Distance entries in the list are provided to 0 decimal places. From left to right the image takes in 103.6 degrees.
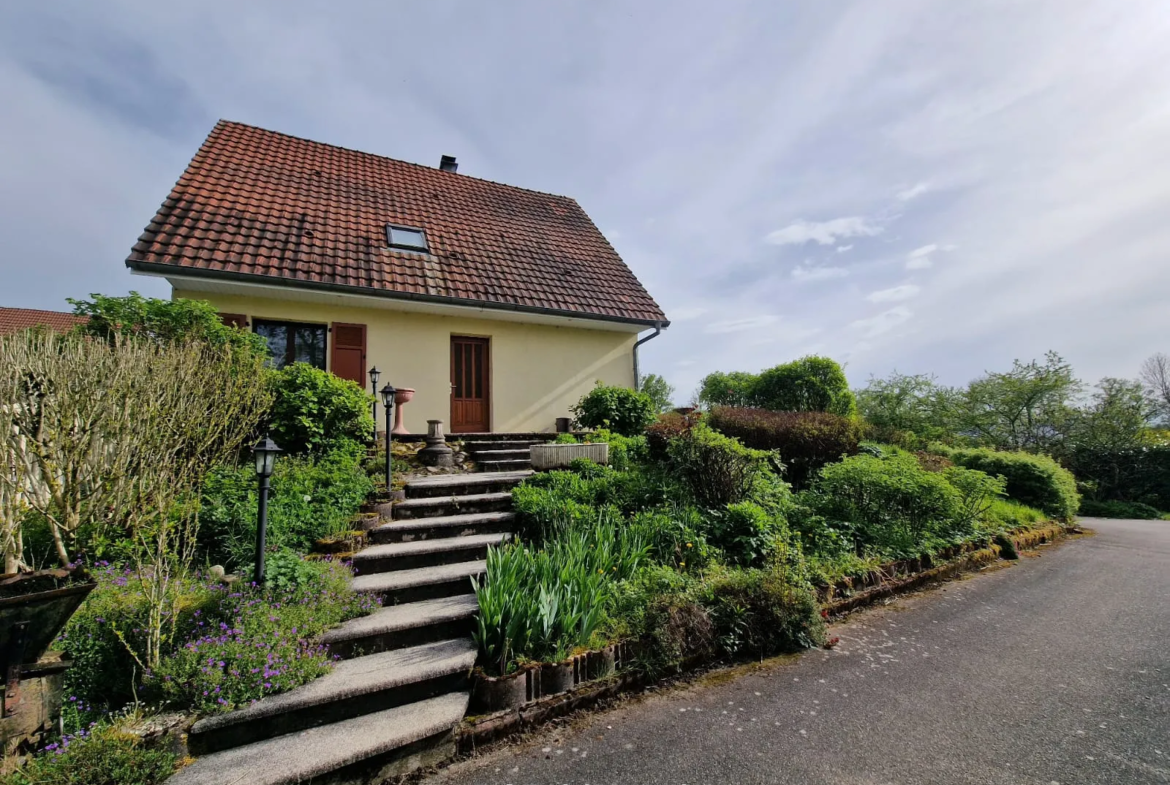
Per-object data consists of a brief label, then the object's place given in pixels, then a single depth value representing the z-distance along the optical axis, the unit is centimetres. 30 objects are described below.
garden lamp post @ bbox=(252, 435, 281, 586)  310
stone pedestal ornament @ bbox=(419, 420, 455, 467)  647
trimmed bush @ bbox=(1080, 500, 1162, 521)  1273
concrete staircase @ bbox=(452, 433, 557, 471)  675
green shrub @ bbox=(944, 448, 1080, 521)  878
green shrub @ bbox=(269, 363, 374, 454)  554
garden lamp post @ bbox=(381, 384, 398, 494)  560
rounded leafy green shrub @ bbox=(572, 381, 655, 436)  879
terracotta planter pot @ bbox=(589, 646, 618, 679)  300
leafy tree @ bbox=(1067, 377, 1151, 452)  1468
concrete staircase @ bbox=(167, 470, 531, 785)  219
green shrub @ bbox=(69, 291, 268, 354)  511
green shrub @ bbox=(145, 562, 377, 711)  239
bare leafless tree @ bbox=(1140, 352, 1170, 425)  2175
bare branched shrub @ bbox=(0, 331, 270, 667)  292
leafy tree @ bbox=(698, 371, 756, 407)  1332
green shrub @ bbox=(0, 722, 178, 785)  190
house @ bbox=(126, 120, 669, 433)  770
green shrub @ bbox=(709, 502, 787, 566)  450
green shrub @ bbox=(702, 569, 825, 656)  353
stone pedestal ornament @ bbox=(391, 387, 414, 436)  771
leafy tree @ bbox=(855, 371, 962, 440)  1351
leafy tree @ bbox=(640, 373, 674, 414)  2445
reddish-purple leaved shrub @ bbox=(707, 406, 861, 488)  732
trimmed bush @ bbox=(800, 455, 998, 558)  545
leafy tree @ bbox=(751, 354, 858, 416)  1155
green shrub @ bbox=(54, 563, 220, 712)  245
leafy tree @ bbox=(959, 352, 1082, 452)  1580
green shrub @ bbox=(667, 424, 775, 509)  534
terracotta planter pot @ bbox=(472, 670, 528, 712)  268
